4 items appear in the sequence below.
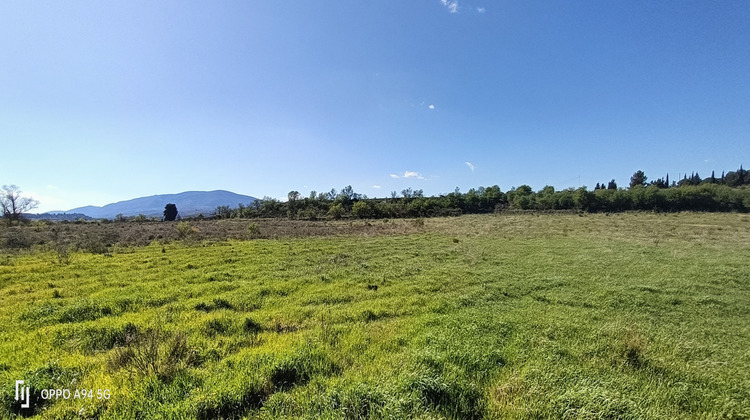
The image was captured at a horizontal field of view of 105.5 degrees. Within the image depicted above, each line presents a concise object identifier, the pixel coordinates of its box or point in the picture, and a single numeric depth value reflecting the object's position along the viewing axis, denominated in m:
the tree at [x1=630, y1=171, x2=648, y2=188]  136.43
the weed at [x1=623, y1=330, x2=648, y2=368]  6.10
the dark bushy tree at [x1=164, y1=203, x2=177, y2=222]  92.31
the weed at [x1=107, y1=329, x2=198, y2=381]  5.02
